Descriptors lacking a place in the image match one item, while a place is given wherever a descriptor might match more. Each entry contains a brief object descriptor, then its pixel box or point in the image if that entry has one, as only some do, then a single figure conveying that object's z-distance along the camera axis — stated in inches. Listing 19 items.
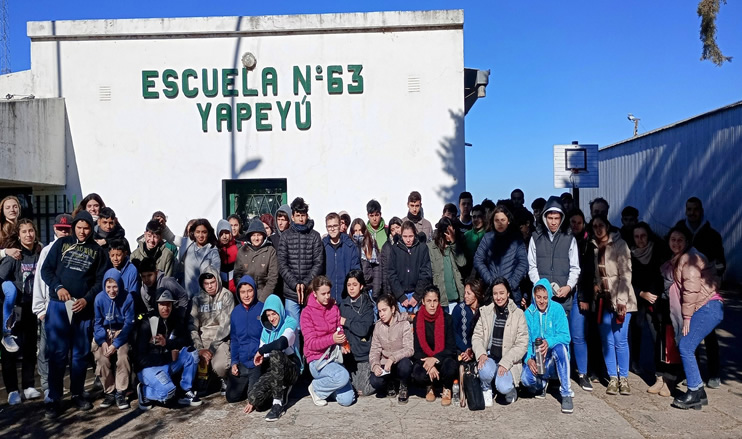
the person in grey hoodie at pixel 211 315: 247.0
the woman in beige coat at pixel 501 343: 223.1
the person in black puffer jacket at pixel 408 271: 255.0
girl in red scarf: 226.2
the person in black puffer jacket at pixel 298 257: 257.4
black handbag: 218.5
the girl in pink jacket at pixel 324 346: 228.5
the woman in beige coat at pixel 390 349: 230.5
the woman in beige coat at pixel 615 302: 233.8
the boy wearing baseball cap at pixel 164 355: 226.4
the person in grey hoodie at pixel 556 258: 240.2
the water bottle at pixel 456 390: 230.1
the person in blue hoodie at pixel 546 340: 223.5
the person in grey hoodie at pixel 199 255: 266.4
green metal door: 383.2
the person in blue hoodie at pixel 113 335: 228.8
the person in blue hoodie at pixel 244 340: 233.1
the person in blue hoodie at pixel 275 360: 219.3
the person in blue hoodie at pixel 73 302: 222.8
